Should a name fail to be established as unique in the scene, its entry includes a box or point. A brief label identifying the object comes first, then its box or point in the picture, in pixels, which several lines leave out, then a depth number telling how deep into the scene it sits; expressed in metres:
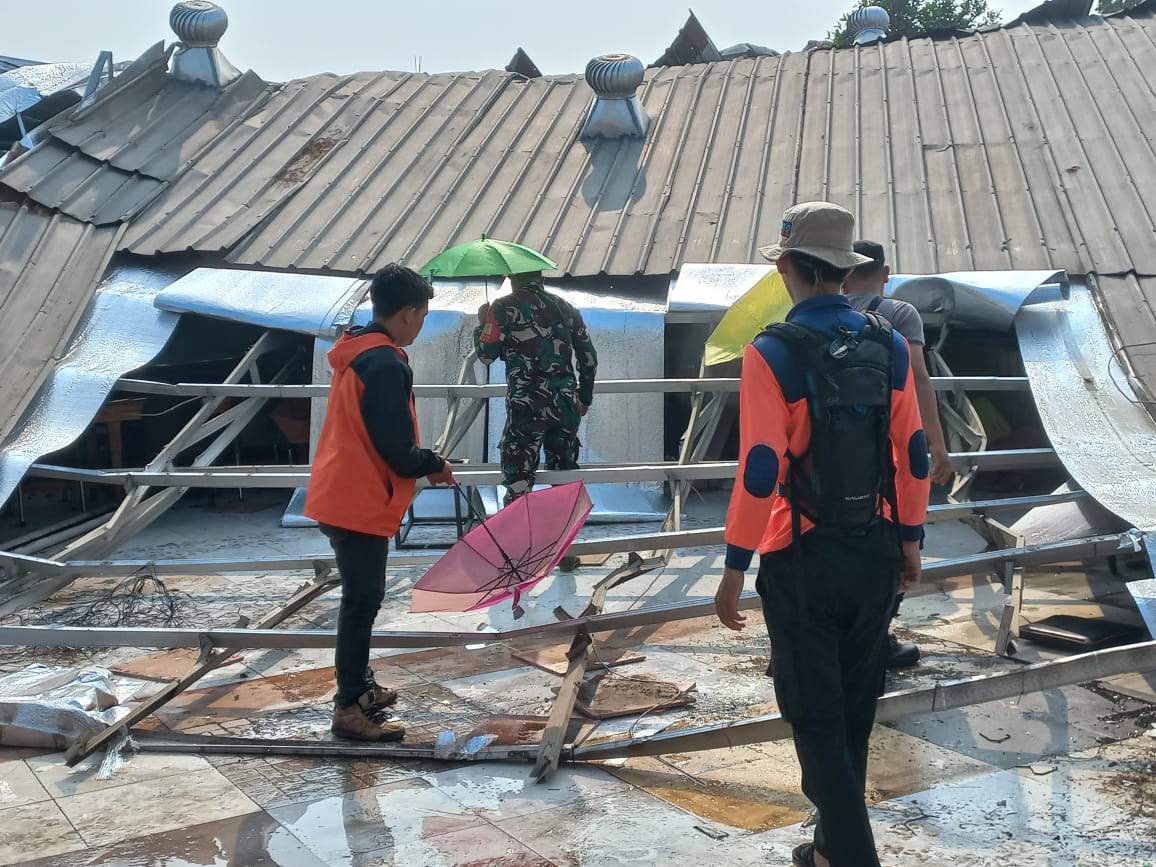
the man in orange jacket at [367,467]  4.43
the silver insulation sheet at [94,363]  7.71
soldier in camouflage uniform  6.87
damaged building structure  5.46
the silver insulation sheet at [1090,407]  6.18
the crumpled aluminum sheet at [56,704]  4.57
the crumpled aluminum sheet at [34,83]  13.98
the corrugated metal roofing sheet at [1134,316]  7.73
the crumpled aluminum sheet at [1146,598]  4.57
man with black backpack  3.03
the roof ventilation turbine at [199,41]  12.80
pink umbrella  4.73
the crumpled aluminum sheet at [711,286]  8.83
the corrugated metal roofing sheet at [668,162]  9.76
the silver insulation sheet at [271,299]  8.94
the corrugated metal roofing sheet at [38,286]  8.44
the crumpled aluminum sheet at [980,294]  8.33
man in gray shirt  4.72
